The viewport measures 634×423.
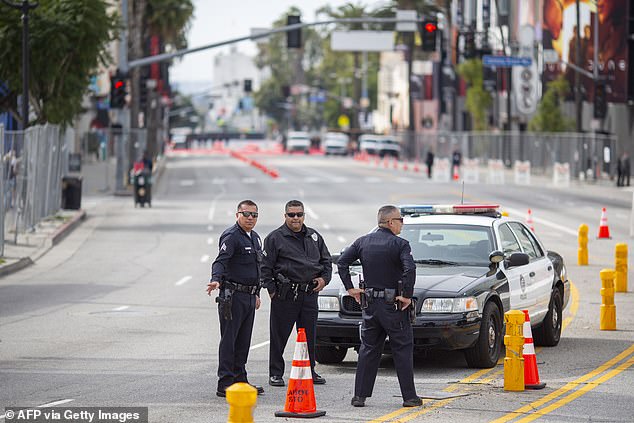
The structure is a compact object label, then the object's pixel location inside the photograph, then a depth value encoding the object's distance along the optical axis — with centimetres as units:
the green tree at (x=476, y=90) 9669
